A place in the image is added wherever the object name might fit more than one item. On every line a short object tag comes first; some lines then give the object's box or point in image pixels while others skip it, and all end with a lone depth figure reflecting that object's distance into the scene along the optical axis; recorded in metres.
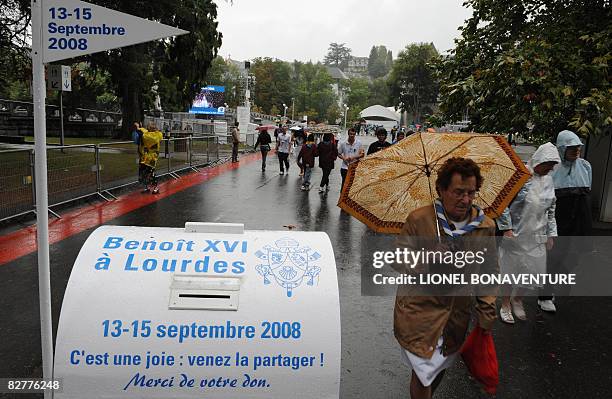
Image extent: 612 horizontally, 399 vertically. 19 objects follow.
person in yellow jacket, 12.76
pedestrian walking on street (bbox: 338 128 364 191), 12.59
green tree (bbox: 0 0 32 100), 17.80
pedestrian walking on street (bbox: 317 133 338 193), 14.19
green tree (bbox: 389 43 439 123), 77.50
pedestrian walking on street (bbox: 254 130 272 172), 19.45
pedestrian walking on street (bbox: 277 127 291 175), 18.03
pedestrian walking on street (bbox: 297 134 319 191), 14.86
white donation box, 2.62
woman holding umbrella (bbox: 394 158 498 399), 3.02
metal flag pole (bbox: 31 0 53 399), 2.88
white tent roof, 40.41
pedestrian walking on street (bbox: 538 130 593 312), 5.63
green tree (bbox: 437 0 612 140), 7.77
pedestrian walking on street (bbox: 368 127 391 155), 11.16
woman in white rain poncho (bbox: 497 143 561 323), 5.21
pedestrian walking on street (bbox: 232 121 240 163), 21.88
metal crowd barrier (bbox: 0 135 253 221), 9.20
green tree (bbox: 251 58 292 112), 98.69
